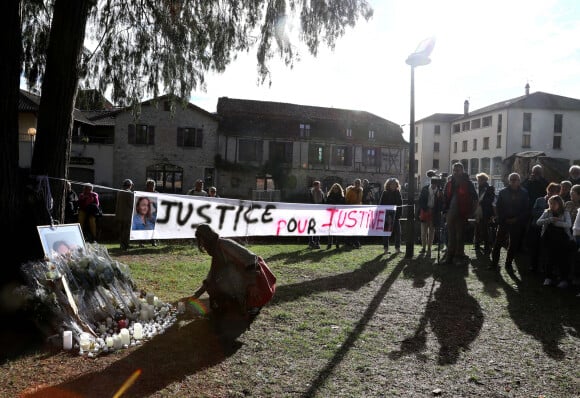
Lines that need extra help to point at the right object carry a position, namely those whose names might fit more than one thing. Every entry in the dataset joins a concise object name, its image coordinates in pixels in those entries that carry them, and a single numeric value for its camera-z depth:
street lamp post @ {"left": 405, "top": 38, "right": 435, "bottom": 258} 9.74
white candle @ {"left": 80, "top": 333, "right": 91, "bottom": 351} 4.27
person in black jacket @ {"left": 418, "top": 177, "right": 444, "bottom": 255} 10.77
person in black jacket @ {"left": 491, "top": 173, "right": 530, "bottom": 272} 8.70
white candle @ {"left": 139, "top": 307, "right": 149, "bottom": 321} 5.16
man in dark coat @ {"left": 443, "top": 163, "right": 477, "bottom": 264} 9.09
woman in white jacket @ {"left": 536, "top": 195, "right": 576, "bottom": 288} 7.46
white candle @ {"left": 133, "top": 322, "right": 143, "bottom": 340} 4.70
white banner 8.41
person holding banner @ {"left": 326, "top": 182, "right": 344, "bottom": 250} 12.49
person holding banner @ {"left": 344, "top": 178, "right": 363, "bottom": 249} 12.41
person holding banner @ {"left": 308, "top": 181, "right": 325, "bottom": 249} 13.09
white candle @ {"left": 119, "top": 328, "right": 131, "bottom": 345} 4.51
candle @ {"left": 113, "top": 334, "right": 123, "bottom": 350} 4.45
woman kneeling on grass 5.31
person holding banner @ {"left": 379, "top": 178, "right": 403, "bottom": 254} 11.81
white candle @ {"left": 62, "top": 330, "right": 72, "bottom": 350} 4.32
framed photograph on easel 5.10
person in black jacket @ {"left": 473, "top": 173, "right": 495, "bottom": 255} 10.75
